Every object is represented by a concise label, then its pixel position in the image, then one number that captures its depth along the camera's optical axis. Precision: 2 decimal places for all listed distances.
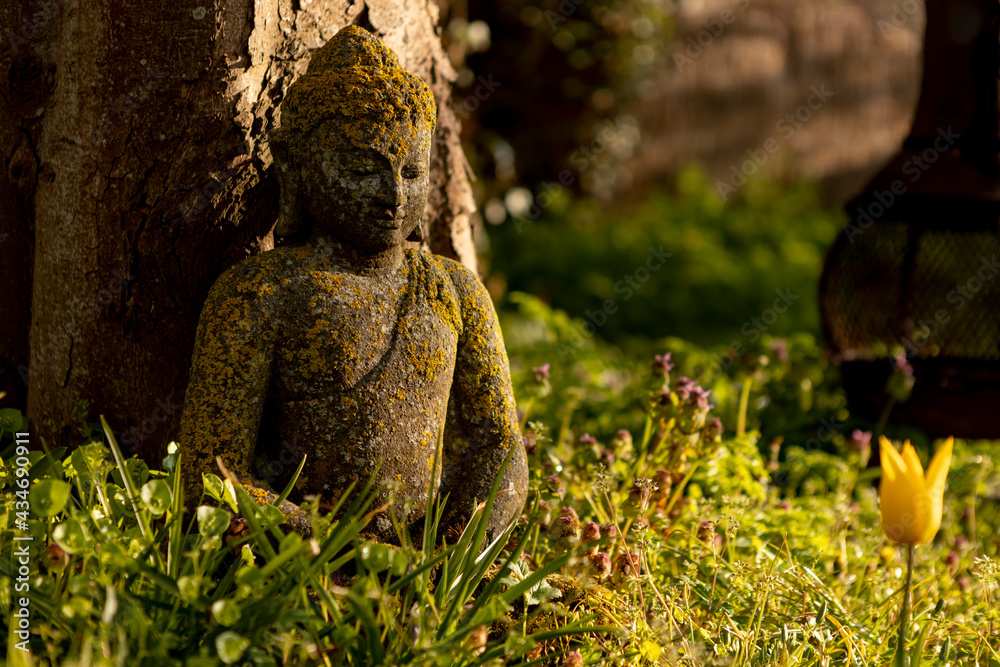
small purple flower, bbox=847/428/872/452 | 3.12
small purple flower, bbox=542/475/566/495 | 2.40
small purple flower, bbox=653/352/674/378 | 2.78
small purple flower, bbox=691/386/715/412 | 2.57
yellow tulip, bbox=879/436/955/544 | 1.54
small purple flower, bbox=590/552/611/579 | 2.03
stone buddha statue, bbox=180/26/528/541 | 1.95
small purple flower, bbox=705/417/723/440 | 2.62
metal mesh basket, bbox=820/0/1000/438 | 3.77
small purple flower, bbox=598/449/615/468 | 2.73
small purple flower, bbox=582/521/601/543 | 2.03
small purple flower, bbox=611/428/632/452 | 2.72
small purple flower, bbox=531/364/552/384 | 2.88
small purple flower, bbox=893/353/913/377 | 3.42
